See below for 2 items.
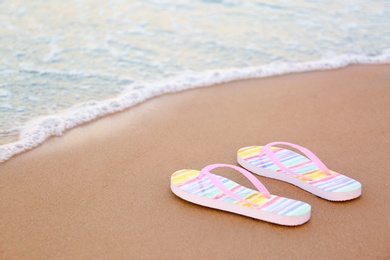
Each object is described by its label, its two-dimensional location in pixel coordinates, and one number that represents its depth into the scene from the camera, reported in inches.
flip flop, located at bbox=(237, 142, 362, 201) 101.7
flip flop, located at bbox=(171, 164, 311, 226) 93.7
